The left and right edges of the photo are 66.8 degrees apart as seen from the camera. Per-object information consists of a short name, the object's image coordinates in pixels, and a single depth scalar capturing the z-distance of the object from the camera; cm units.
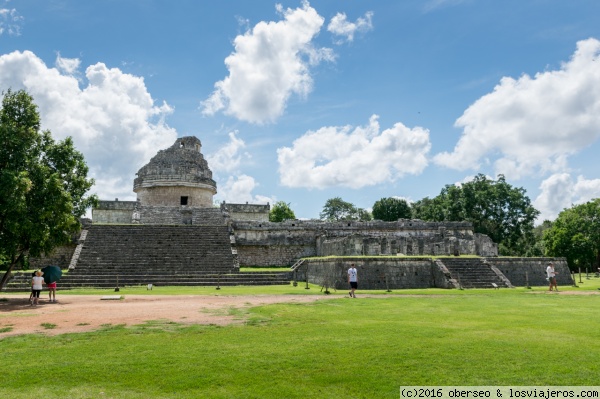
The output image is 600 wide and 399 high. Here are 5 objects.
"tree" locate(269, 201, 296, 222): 5112
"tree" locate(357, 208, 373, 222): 5981
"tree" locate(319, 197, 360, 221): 6431
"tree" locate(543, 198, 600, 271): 3828
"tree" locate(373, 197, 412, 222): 5319
